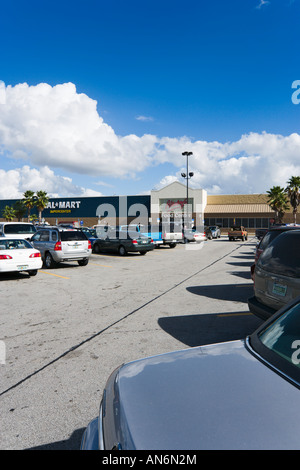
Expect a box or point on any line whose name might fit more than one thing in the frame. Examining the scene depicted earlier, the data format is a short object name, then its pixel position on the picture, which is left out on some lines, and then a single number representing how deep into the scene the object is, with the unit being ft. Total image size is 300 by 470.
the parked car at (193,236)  100.37
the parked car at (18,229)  54.24
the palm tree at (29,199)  194.49
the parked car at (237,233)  110.52
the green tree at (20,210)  230.48
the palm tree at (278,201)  167.12
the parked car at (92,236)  65.67
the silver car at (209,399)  5.12
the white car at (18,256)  35.32
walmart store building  186.19
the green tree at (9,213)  228.63
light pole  136.13
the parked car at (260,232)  95.72
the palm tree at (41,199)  194.48
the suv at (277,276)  15.58
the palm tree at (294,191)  155.12
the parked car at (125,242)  59.67
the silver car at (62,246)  44.29
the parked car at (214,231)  129.94
